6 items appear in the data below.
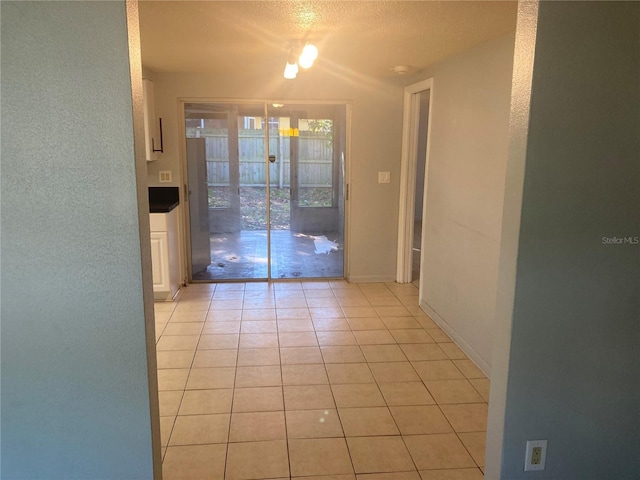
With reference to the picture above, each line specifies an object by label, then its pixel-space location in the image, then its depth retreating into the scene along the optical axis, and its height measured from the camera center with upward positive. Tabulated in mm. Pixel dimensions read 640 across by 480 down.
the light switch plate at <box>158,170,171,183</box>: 4953 -145
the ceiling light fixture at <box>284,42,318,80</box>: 2965 +706
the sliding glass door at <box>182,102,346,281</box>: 5060 -287
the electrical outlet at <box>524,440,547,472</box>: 1819 -1070
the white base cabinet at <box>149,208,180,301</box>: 4438 -852
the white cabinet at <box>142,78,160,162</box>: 4470 +366
